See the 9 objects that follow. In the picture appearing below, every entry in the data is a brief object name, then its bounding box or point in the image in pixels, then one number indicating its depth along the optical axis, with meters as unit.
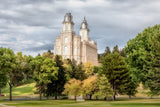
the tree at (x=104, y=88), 38.84
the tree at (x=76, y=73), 56.13
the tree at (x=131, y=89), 44.72
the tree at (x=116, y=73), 42.78
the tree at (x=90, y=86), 43.25
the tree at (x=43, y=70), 44.00
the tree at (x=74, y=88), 41.94
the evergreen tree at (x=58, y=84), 48.59
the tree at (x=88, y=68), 82.51
